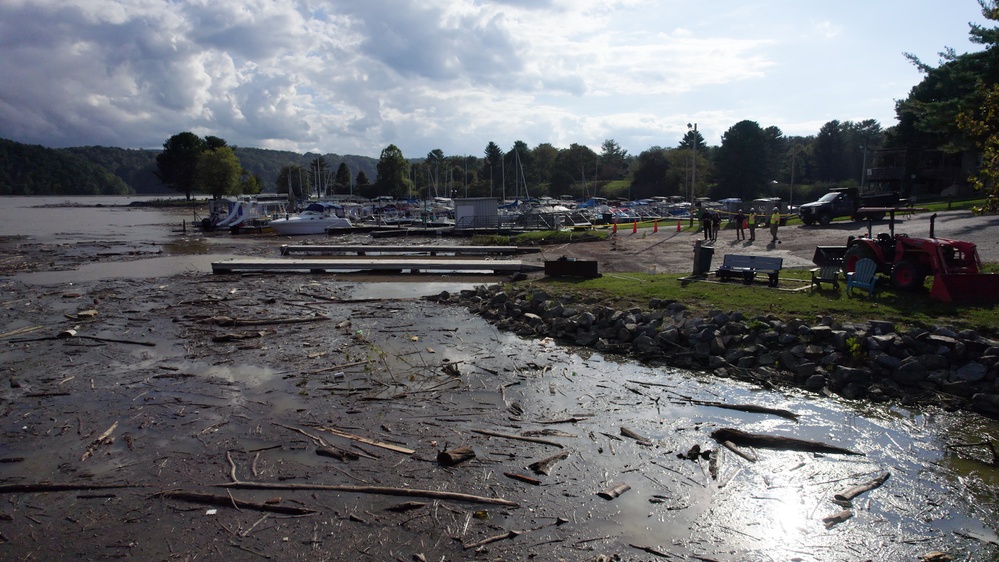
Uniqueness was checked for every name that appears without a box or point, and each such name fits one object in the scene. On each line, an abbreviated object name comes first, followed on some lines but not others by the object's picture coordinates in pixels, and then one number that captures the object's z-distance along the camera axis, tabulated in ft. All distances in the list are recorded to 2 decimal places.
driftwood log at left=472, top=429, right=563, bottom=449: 28.97
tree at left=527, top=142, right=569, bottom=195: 439.22
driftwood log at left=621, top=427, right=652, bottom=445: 29.30
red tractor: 43.14
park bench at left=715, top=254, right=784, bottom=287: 54.70
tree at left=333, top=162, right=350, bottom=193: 469.98
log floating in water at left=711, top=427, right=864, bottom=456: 28.48
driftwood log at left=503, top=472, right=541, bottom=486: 25.11
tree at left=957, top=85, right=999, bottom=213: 38.24
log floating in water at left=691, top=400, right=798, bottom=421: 32.35
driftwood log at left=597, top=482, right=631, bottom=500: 24.07
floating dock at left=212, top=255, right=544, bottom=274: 88.53
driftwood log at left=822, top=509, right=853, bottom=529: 22.61
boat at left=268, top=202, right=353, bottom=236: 182.09
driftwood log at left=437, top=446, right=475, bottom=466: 26.58
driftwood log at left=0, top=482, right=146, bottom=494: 24.64
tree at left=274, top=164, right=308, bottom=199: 476.75
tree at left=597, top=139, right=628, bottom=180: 446.19
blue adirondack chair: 46.93
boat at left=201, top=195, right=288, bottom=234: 196.34
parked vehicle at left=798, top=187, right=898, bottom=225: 116.57
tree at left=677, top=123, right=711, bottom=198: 295.21
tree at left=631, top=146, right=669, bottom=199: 349.41
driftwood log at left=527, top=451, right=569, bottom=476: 26.10
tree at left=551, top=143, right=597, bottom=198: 394.73
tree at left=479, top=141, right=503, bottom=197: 410.93
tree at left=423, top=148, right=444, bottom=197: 473.75
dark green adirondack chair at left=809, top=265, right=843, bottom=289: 50.64
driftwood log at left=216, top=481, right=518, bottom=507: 23.56
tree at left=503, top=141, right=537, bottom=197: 387.14
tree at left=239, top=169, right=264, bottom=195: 473.26
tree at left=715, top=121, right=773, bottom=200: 303.48
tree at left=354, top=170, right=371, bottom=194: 466.66
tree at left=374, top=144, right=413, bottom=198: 448.24
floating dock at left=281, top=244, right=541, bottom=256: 110.83
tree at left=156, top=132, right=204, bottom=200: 483.51
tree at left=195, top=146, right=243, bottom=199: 387.75
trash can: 61.46
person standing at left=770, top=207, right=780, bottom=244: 96.99
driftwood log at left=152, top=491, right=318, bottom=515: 22.77
